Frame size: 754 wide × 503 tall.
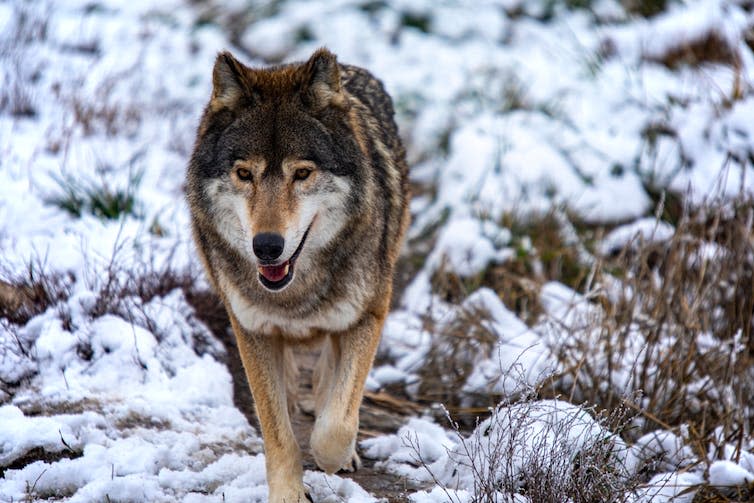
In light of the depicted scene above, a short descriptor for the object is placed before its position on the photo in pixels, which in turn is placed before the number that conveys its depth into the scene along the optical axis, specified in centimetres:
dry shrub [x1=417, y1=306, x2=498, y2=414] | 1035
